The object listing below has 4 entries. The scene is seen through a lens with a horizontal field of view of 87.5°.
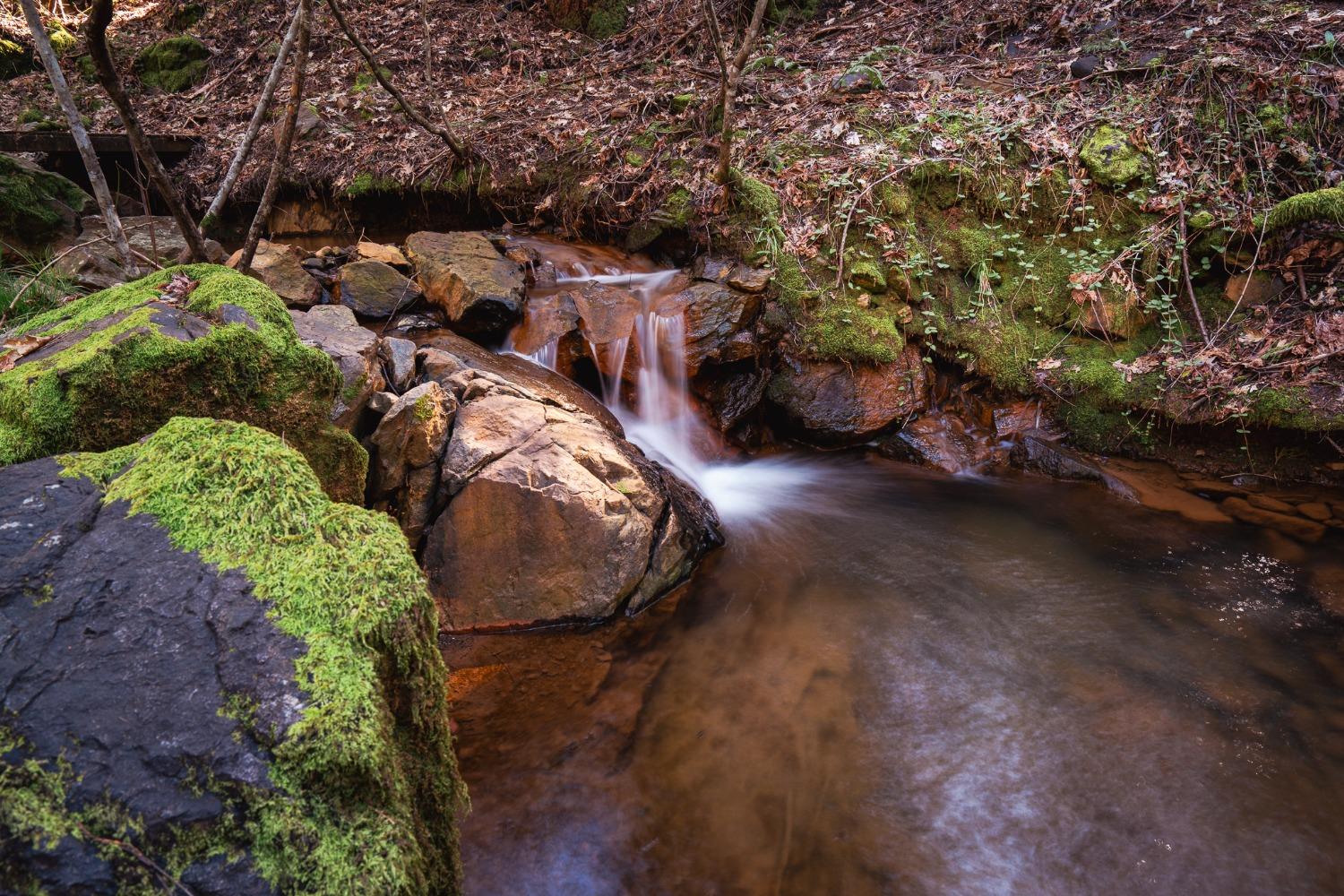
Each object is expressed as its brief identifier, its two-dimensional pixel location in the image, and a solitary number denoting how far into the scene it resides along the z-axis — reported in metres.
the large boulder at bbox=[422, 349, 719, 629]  4.19
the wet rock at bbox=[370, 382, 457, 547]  4.20
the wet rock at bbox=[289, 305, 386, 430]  4.18
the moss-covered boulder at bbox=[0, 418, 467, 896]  1.34
